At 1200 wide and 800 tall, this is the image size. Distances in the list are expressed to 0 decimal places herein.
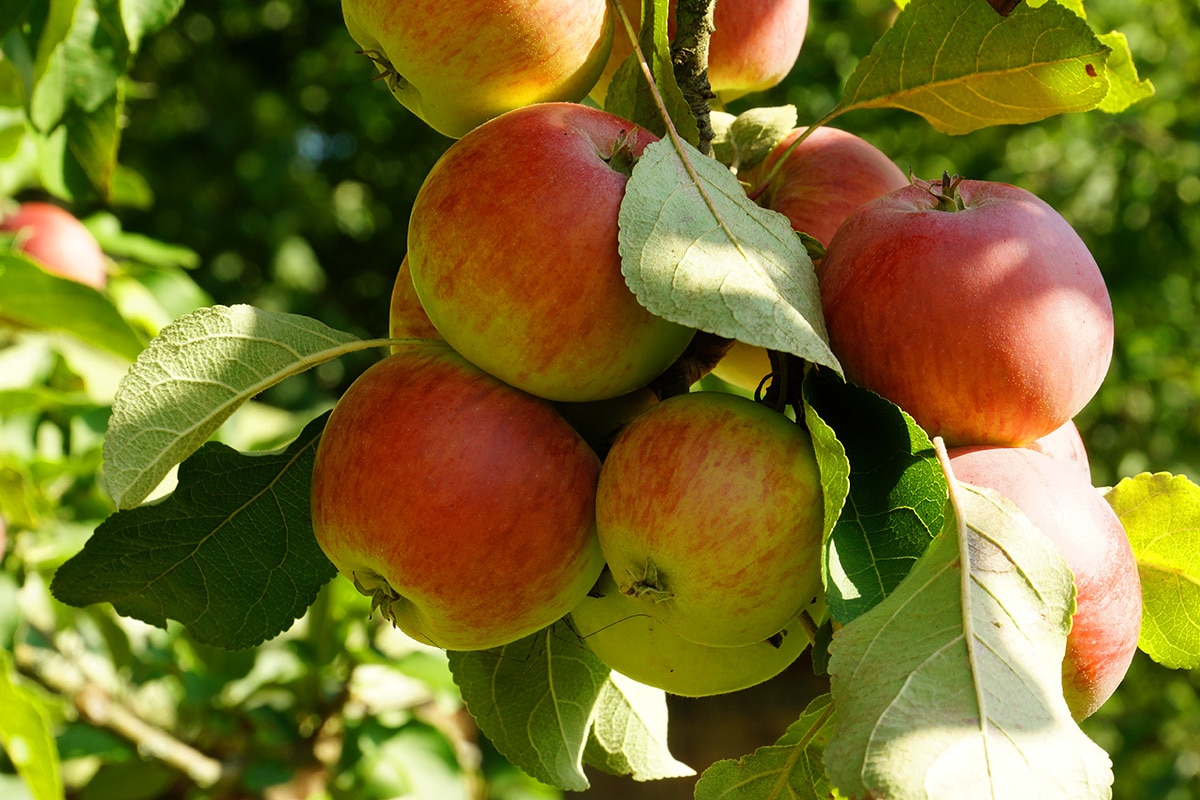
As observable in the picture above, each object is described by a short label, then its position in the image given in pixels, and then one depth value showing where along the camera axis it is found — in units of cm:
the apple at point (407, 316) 79
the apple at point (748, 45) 82
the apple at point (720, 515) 72
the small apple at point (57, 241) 143
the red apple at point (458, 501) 74
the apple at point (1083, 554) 73
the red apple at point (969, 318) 73
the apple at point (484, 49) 75
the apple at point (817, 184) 80
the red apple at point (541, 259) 73
